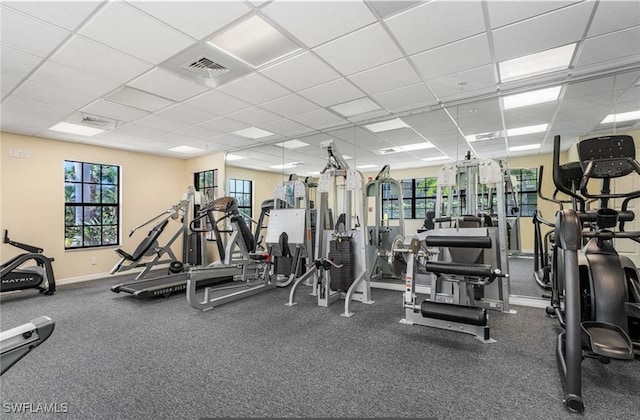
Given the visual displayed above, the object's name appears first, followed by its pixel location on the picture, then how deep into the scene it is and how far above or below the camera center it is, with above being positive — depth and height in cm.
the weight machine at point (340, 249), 411 -51
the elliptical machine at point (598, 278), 188 -50
